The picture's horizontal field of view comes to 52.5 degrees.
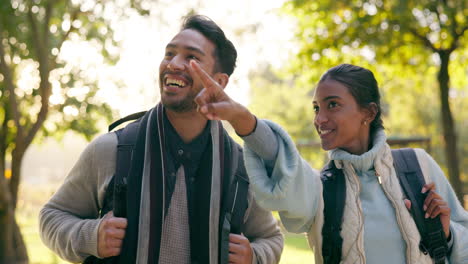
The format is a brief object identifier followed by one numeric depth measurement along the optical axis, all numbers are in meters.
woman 1.97
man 2.34
